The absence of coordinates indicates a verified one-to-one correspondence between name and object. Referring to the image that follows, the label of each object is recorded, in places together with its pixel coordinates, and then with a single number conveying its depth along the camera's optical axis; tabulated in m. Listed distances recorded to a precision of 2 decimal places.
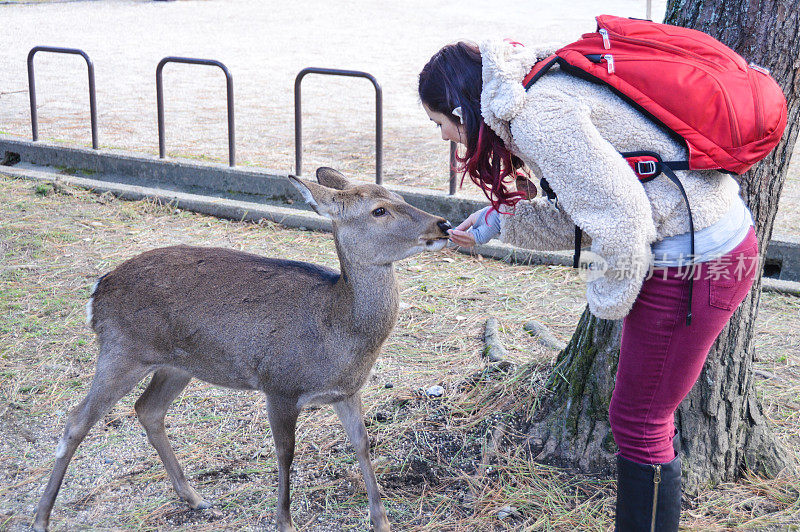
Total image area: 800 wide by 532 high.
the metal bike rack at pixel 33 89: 8.59
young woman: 2.49
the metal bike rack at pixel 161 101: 8.02
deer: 3.53
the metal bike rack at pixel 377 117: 7.45
